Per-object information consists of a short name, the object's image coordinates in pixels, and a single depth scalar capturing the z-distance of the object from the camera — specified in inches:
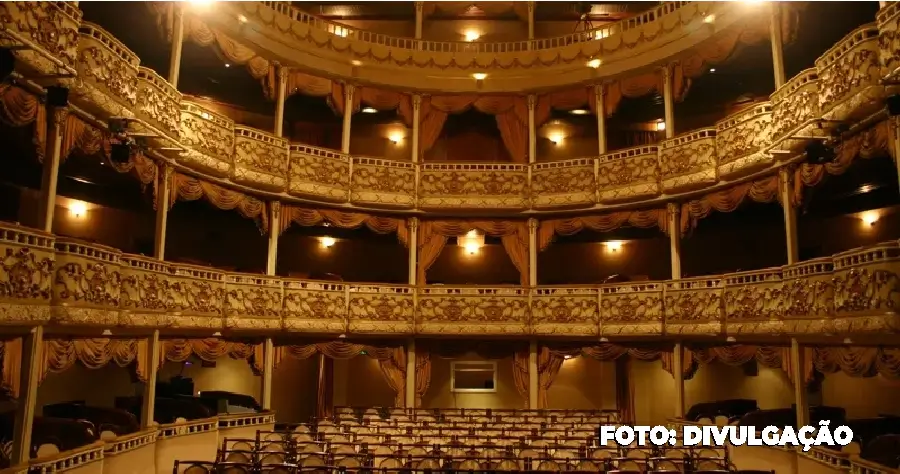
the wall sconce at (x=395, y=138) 983.0
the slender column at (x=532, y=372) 825.5
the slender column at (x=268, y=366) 753.0
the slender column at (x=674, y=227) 781.3
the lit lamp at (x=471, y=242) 960.3
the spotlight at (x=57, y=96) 410.0
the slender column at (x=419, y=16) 942.1
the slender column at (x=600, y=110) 852.6
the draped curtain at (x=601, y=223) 802.2
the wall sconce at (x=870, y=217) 728.3
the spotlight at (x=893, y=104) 422.1
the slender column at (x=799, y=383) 570.7
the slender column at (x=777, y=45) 640.4
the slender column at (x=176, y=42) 641.0
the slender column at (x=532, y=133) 878.4
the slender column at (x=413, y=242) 861.8
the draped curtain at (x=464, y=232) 869.8
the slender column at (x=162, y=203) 633.6
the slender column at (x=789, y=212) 617.6
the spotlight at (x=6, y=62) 354.0
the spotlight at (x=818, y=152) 521.3
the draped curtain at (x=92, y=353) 454.9
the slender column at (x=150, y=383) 584.1
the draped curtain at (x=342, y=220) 810.8
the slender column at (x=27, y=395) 406.0
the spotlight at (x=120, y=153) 523.2
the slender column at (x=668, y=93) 794.7
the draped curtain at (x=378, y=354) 782.5
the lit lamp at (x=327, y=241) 948.0
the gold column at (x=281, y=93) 802.2
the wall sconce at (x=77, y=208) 717.9
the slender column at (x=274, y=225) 781.9
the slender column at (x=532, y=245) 858.8
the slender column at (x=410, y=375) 818.2
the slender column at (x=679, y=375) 740.0
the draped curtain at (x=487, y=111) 900.6
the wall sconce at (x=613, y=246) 944.3
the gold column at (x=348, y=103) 862.8
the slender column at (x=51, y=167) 443.2
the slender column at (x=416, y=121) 882.1
